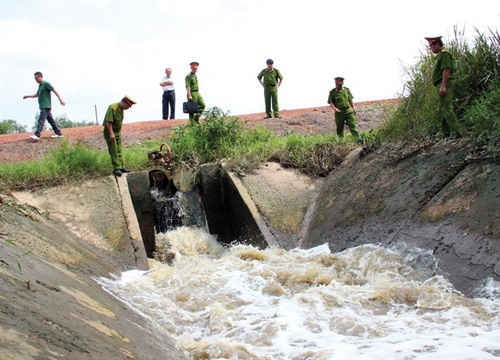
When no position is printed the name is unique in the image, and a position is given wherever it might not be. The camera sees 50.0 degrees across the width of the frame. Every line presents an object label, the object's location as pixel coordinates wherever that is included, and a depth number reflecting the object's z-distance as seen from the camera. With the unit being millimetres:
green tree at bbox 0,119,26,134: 21688
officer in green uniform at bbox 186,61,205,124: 13297
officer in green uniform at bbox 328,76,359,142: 10953
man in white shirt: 15047
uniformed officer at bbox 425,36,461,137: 7406
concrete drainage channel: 9453
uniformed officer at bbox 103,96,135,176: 8898
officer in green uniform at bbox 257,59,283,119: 14672
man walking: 12680
